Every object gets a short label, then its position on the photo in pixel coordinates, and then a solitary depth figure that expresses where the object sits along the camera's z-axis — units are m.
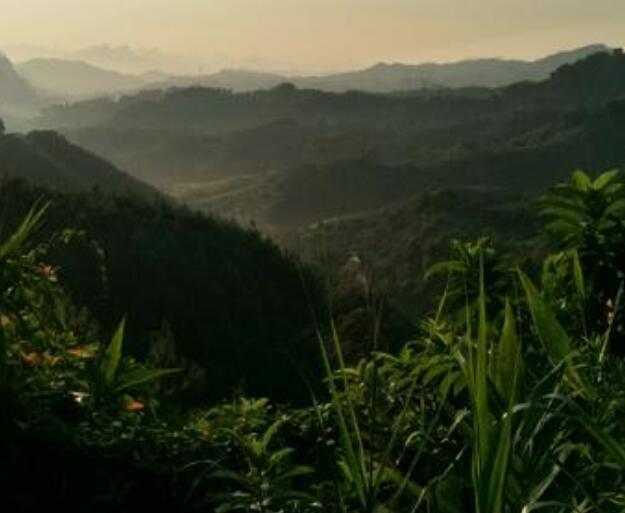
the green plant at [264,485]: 2.62
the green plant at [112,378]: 3.43
